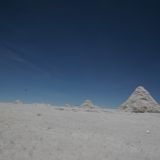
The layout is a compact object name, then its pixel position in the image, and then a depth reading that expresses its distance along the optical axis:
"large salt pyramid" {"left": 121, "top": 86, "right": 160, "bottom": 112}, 32.00
